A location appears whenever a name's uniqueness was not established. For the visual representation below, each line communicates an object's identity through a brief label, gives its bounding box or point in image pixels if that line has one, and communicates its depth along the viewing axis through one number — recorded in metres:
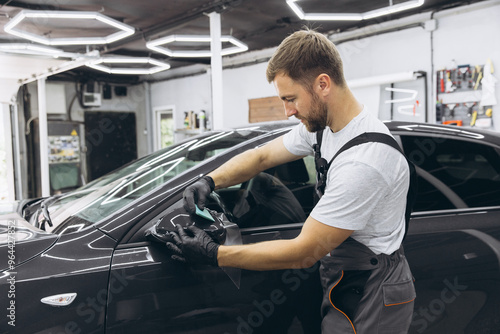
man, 1.16
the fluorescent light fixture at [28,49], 5.20
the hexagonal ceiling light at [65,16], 4.22
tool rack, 5.05
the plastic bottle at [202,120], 8.83
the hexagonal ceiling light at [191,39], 5.06
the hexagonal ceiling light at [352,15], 4.23
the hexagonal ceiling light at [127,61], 6.42
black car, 1.27
